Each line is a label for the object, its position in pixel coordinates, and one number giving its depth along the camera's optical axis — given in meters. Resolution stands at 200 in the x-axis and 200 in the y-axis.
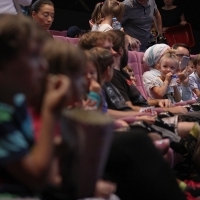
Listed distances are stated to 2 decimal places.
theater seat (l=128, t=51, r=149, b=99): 5.41
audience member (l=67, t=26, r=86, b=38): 7.73
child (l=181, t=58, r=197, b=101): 6.05
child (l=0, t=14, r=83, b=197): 1.54
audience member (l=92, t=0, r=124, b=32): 6.07
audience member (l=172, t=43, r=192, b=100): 5.84
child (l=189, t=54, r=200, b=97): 6.50
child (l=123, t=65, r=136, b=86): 4.89
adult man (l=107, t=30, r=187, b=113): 4.00
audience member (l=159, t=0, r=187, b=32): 9.31
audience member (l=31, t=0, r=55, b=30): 5.68
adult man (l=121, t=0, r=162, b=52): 7.10
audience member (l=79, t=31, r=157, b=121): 3.59
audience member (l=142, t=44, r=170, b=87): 5.33
